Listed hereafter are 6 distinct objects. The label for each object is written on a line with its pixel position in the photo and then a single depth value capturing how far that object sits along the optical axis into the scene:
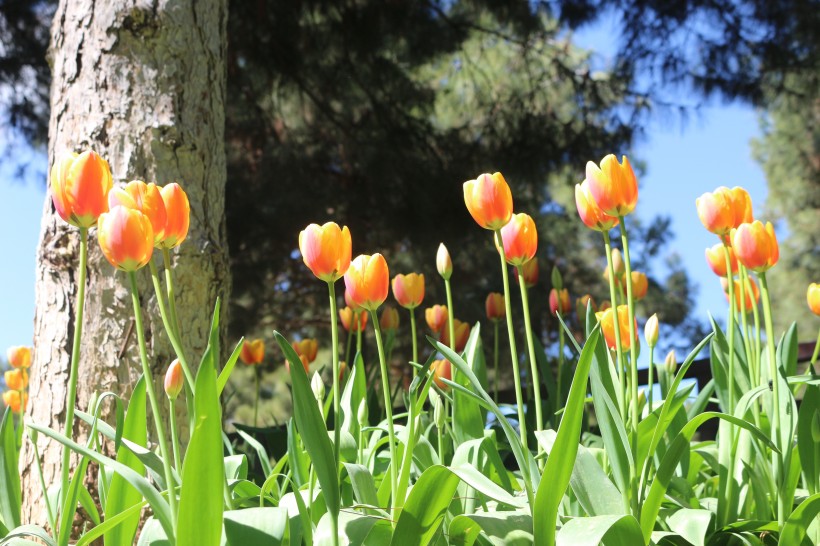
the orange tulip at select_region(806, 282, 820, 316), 1.55
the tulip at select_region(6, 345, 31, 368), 1.70
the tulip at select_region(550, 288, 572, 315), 1.86
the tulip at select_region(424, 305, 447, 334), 1.93
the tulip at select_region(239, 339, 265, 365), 2.11
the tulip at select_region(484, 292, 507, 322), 2.02
